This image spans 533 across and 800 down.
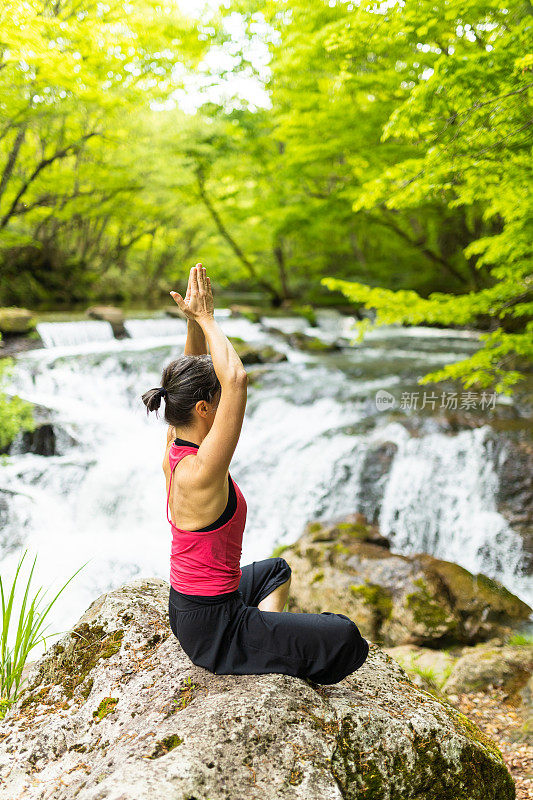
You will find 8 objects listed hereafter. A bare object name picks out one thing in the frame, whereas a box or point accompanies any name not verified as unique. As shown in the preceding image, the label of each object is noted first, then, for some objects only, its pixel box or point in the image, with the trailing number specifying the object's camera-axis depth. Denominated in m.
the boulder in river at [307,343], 14.00
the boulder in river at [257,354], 12.12
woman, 1.99
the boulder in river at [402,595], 4.99
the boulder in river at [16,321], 12.06
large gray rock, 1.62
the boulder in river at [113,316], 13.97
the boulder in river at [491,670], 4.06
